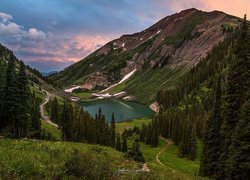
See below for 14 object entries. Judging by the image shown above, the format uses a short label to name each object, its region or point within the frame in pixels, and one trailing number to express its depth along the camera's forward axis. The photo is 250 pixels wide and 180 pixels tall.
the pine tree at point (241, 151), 22.17
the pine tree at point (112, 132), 71.98
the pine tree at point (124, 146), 66.66
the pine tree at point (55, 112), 92.70
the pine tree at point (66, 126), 59.02
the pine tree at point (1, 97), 46.91
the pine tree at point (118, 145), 66.71
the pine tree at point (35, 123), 58.87
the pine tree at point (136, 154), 26.28
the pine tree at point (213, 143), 28.79
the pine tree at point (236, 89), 26.00
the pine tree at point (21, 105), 45.19
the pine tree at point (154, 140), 85.23
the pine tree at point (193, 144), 72.42
